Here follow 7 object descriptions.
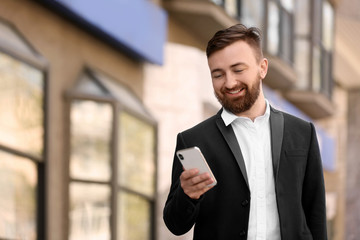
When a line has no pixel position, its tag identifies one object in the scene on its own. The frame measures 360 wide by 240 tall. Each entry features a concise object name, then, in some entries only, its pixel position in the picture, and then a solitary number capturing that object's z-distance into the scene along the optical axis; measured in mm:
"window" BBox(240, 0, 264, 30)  17697
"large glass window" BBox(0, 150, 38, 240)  8904
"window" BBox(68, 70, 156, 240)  10785
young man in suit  3276
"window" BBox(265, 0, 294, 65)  20174
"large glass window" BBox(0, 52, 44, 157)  8979
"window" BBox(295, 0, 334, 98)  24001
